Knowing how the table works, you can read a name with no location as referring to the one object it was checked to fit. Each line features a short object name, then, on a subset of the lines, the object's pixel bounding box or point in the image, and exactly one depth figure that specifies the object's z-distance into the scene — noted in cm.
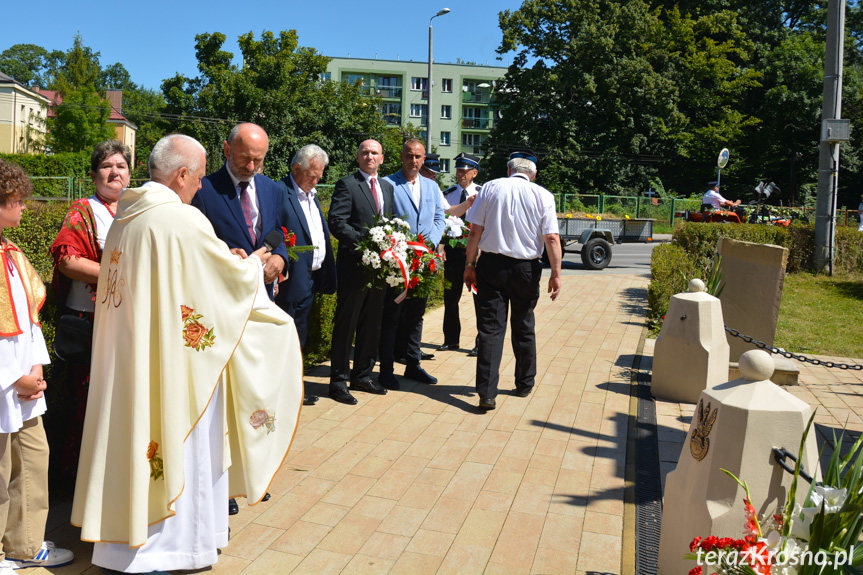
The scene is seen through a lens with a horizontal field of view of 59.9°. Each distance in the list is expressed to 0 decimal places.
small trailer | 1750
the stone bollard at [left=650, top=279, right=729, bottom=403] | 638
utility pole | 1499
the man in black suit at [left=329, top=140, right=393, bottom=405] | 626
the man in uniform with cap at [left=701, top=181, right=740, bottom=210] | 1825
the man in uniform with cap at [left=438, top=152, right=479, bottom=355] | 811
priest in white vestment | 313
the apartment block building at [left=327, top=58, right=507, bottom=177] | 8362
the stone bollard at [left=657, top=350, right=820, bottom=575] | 276
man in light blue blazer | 675
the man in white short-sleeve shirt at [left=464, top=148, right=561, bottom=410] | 612
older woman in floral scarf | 369
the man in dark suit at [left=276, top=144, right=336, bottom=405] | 557
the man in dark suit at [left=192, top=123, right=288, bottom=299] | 454
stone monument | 681
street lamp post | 2939
